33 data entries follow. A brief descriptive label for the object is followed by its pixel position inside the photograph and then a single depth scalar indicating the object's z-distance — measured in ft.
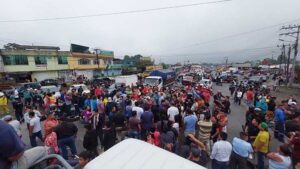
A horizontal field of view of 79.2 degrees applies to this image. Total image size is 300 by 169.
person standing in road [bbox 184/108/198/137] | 21.65
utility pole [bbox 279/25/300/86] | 98.37
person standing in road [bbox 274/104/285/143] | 26.05
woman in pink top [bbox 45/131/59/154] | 16.39
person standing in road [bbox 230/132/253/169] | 15.71
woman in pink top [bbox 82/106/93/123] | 27.63
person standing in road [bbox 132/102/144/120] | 24.85
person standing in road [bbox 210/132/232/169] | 15.51
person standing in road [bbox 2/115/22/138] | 19.75
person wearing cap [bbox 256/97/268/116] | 33.60
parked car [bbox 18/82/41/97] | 82.89
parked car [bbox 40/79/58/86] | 100.50
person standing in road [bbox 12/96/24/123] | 36.04
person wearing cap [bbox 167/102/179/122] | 24.91
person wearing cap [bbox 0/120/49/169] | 5.22
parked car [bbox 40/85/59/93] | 59.63
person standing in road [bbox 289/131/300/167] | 16.38
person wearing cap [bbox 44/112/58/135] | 18.36
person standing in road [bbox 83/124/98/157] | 18.26
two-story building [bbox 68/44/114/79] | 140.67
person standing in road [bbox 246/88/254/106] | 43.90
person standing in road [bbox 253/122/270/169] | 17.57
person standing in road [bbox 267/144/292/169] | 13.78
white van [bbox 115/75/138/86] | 76.33
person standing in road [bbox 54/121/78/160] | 18.29
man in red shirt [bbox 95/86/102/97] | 44.82
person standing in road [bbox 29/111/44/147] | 22.00
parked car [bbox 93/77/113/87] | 109.70
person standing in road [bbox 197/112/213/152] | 20.51
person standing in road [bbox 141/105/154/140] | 23.82
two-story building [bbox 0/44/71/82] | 106.93
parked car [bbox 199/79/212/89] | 82.32
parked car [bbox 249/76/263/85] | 108.14
